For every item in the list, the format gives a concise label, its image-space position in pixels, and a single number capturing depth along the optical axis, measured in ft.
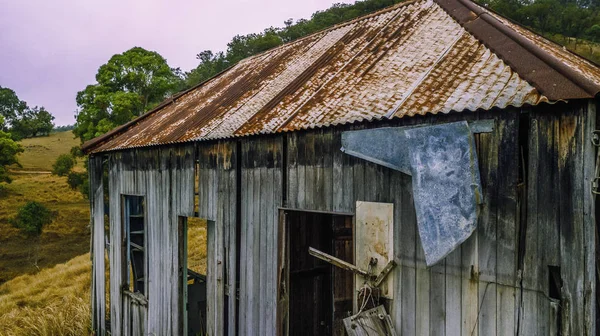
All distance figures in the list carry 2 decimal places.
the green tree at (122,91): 73.00
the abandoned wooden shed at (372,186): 9.25
